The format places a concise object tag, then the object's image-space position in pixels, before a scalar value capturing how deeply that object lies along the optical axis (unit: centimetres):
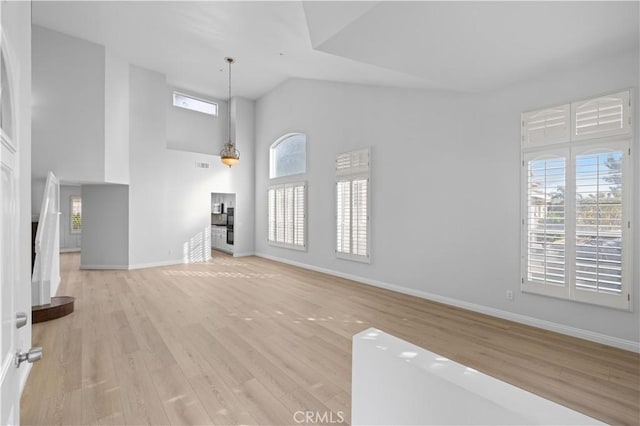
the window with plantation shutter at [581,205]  326
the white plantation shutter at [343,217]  637
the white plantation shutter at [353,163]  599
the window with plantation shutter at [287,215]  763
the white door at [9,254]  94
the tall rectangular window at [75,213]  1033
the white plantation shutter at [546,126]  363
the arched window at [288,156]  787
